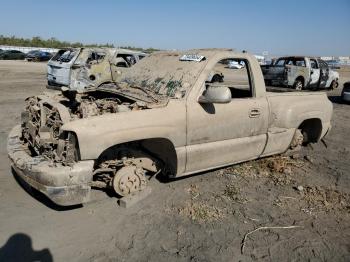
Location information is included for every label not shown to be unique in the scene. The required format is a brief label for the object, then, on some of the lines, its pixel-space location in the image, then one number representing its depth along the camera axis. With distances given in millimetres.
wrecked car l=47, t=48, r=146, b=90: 12445
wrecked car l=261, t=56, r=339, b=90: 16484
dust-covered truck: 3629
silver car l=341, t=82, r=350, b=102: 13867
